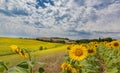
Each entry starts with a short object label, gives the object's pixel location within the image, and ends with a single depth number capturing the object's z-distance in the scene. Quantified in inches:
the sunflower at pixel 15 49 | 42.9
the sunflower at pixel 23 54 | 41.8
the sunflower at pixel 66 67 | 54.7
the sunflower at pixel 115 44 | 135.5
